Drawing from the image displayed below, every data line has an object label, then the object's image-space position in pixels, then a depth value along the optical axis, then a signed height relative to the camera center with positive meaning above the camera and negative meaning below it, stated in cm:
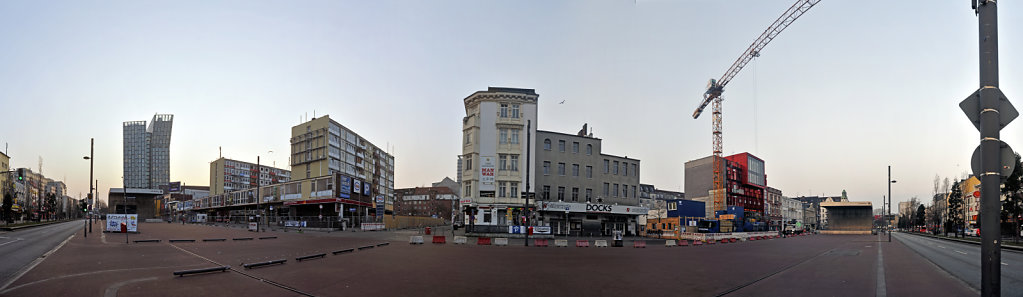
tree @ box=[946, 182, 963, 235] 7262 -409
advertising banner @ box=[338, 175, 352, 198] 7219 -254
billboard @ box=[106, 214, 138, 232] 4672 -505
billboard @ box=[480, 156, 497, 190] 5466 -13
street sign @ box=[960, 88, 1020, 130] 636 +85
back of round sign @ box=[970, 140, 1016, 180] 611 +16
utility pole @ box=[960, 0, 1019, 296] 625 +35
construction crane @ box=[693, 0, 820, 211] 11239 +1838
